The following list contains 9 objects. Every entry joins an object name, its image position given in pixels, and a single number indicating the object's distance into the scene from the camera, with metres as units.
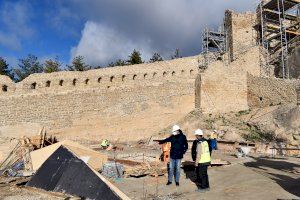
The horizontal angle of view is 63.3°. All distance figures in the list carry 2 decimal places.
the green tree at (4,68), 24.72
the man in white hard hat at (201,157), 4.75
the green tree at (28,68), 26.98
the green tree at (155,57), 24.86
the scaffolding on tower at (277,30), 15.25
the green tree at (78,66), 23.99
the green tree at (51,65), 24.14
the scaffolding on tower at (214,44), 16.62
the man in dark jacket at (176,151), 4.96
